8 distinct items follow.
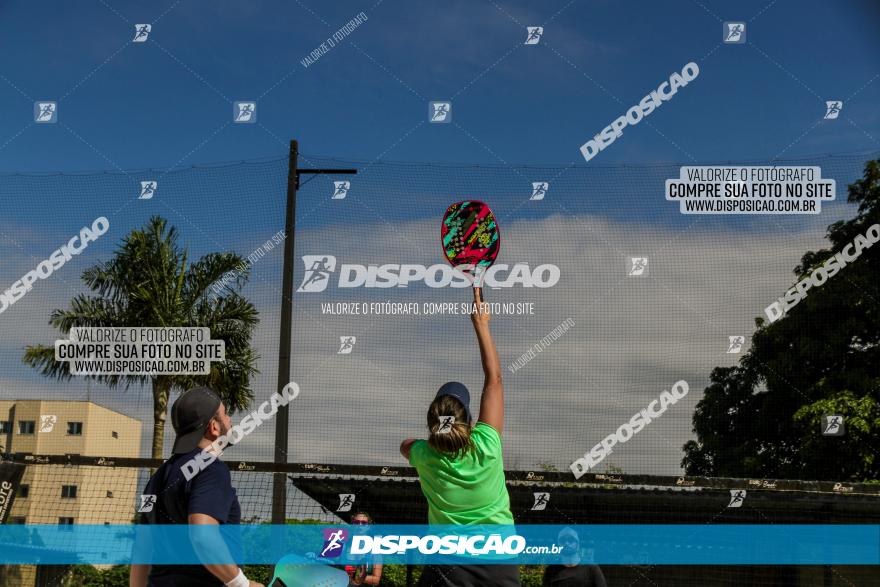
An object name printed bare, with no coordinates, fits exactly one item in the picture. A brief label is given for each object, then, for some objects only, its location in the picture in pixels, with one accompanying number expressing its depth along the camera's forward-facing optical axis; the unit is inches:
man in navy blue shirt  152.3
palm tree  616.7
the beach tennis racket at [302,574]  226.4
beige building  417.4
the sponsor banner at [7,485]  351.3
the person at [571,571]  349.1
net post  517.0
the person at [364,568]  345.1
